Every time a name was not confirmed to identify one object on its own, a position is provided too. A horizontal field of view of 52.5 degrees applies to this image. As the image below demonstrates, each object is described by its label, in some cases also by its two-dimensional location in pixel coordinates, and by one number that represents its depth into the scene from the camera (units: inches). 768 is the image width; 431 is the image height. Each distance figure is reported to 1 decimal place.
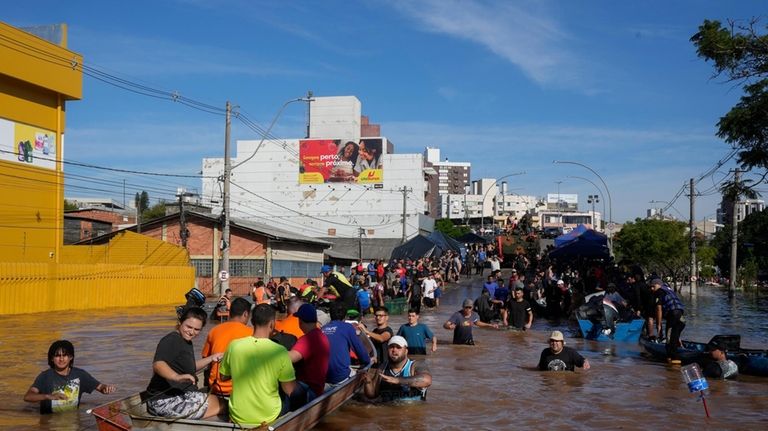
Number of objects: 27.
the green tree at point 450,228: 4407.0
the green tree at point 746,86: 613.3
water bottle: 403.9
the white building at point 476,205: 6663.4
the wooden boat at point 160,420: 308.5
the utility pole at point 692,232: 1966.0
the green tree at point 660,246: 2500.0
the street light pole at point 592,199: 3472.0
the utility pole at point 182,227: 1743.4
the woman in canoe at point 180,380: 325.1
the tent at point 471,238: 1973.4
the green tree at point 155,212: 3964.6
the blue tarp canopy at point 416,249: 1521.9
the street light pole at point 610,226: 1848.9
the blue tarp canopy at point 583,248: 1285.7
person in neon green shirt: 290.2
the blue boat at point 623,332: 810.2
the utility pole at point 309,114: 3433.6
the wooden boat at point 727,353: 571.8
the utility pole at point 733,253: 1851.6
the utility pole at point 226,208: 1316.4
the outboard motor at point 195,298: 624.9
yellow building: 1354.6
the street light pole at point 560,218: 6082.2
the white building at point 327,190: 3284.9
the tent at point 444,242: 1593.3
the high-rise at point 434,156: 7524.6
